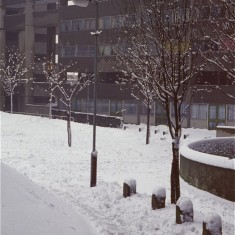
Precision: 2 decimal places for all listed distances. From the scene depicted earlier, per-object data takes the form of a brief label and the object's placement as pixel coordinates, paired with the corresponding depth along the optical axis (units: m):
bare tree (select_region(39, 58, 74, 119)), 51.97
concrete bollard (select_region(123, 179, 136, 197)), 13.09
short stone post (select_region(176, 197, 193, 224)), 10.30
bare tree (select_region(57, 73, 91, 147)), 49.04
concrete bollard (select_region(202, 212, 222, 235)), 9.05
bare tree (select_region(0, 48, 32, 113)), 58.40
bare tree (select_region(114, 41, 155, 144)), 13.12
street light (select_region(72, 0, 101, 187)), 15.66
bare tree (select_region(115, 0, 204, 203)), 11.39
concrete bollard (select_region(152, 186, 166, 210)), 11.57
